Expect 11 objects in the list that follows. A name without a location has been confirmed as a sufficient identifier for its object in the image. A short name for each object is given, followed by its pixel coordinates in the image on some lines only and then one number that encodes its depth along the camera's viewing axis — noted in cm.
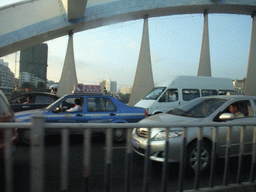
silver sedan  215
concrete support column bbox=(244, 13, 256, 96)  2069
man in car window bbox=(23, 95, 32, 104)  828
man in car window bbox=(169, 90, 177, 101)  1012
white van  985
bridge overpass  1914
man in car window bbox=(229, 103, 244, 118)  439
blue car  568
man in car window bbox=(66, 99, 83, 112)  588
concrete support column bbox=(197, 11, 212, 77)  2072
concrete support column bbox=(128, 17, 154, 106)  2005
